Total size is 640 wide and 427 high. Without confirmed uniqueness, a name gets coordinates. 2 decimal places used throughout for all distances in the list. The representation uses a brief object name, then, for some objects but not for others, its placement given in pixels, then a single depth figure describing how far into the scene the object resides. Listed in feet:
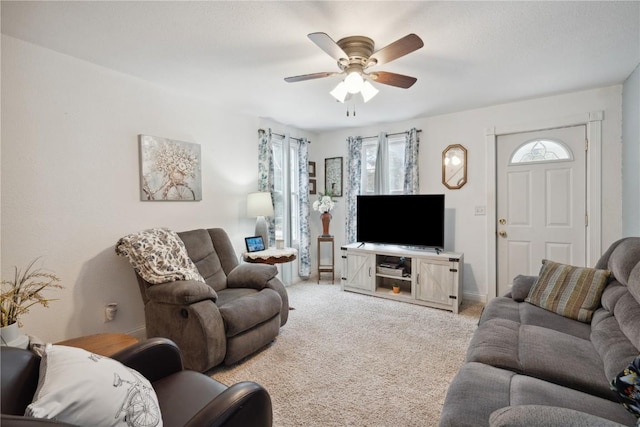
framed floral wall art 9.64
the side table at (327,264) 15.75
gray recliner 7.14
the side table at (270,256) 11.26
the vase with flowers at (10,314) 4.97
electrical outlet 8.68
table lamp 12.23
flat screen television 12.63
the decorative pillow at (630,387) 3.59
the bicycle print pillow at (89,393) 2.68
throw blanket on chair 7.75
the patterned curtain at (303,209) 15.76
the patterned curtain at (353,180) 15.48
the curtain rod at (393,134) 13.99
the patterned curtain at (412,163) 13.91
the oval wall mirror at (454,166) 13.03
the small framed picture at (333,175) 16.35
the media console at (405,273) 11.80
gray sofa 3.62
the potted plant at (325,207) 15.33
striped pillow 6.74
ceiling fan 6.35
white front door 11.04
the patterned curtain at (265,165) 13.61
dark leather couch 3.09
